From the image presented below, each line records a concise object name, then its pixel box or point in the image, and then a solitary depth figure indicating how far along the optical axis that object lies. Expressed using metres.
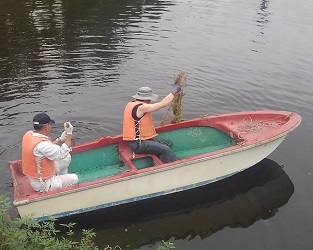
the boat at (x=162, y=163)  6.99
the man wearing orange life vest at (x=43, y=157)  6.54
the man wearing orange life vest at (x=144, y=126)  7.76
